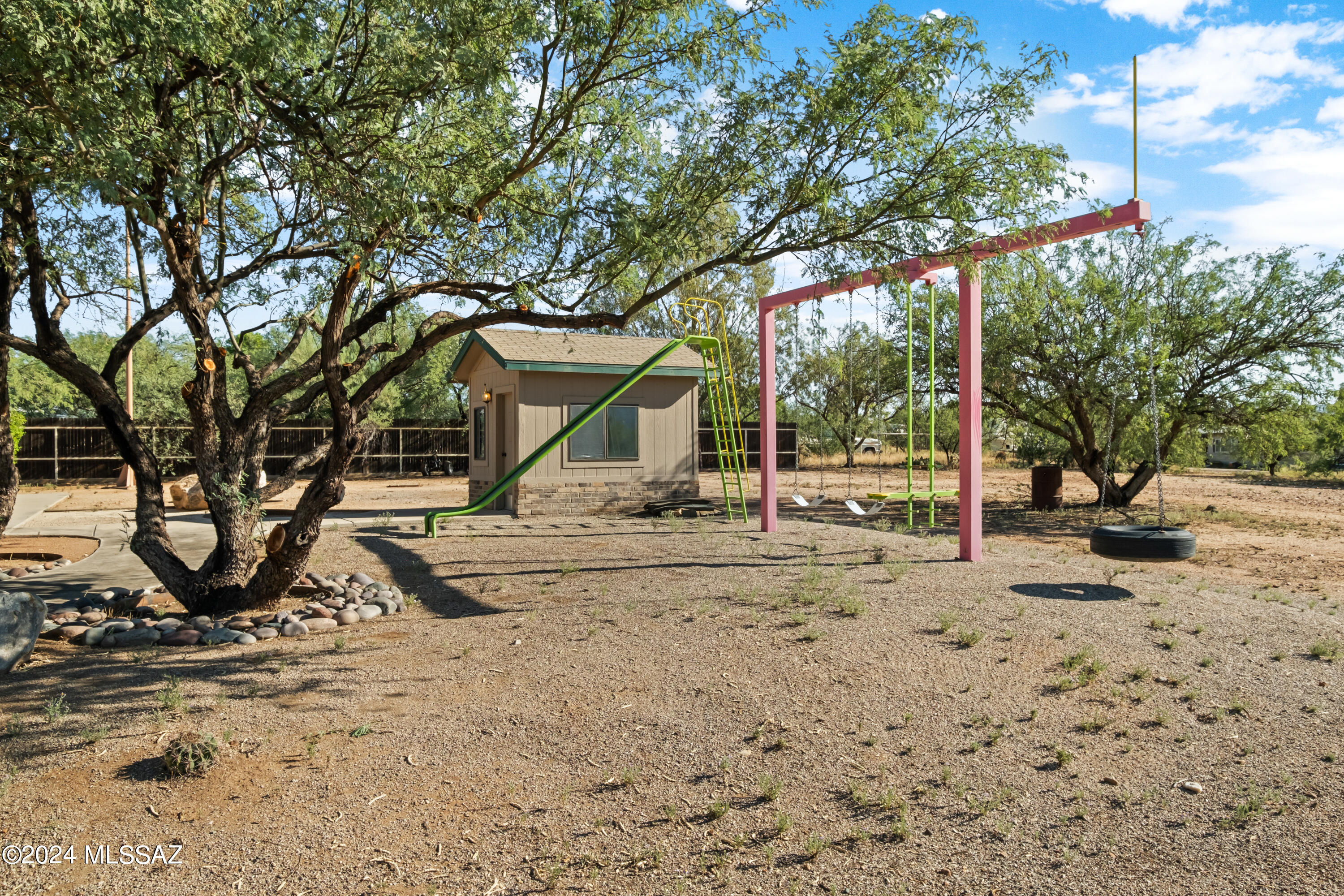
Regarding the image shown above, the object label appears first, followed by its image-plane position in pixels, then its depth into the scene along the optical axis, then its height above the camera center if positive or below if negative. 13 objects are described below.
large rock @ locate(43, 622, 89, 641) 6.21 -1.29
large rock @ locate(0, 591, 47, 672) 5.28 -1.07
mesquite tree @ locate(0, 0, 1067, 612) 5.27 +2.17
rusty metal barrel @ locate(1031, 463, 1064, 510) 17.27 -0.76
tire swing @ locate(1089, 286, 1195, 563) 7.12 -0.80
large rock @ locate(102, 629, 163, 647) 6.10 -1.31
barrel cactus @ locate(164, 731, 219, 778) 3.77 -1.36
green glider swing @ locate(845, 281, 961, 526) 9.71 -0.27
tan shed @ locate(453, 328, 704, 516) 14.40 +0.61
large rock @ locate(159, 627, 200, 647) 6.09 -1.32
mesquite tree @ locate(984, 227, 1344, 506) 13.64 +1.95
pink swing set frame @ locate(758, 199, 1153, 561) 7.38 +1.70
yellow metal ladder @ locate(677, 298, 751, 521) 11.15 +1.04
